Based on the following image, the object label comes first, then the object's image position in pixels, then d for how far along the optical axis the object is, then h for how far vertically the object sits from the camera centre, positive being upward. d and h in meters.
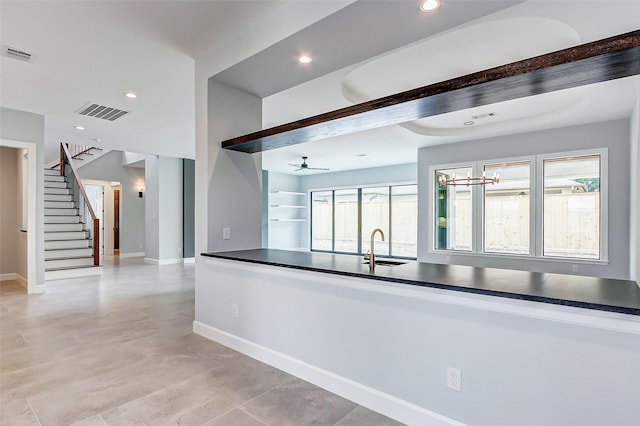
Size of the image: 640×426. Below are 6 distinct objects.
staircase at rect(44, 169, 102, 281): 6.79 -0.56
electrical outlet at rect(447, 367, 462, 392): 1.83 -0.92
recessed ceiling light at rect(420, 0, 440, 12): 2.11 +1.35
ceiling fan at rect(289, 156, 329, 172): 8.55 +1.37
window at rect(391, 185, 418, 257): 9.63 -0.22
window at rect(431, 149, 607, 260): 5.31 +0.09
